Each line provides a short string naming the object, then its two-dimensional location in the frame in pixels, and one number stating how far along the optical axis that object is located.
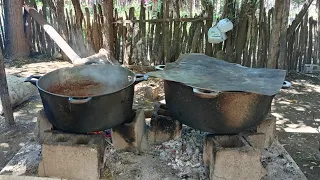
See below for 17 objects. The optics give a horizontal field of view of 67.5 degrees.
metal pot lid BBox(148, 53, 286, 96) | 1.64
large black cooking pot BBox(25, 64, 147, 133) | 1.63
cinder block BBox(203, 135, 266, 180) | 1.69
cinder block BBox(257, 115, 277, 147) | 2.10
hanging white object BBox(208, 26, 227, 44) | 4.37
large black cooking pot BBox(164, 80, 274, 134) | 1.62
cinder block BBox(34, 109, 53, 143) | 2.09
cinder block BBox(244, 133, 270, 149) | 1.97
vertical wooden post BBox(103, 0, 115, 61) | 4.80
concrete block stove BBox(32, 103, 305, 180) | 1.72
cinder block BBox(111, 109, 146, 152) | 2.02
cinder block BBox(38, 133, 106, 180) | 1.72
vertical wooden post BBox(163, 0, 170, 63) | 4.57
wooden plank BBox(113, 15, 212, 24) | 4.55
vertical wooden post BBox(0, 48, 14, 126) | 2.83
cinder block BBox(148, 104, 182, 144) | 2.12
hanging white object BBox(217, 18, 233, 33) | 4.27
